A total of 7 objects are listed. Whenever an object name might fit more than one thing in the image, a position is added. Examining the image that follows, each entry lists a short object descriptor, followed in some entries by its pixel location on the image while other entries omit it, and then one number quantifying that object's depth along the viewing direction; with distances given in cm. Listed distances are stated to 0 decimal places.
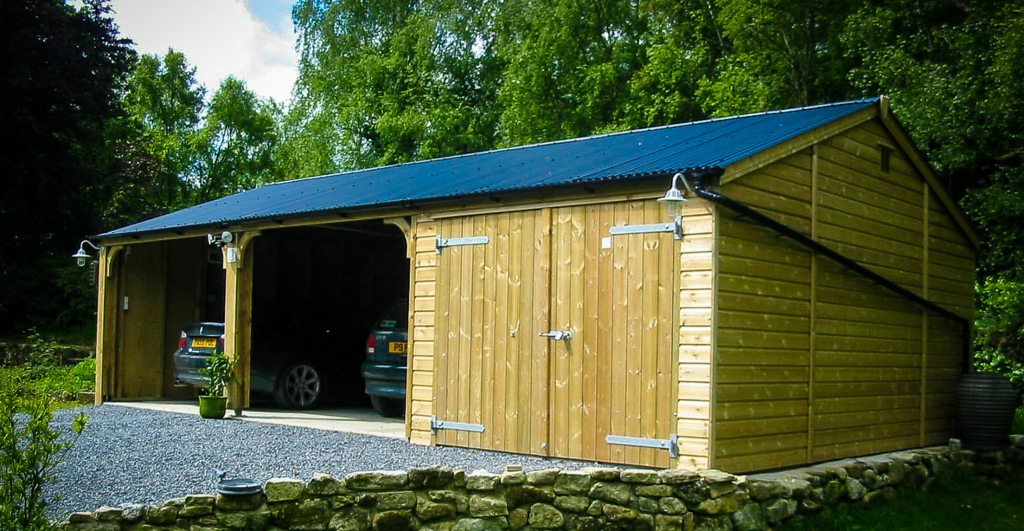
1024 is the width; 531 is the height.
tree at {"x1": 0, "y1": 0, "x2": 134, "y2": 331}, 2041
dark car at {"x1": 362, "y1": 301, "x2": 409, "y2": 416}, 1159
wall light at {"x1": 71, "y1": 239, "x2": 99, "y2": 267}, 1380
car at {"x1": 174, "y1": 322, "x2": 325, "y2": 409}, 1311
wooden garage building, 793
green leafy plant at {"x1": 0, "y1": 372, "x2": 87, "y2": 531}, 540
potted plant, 1200
